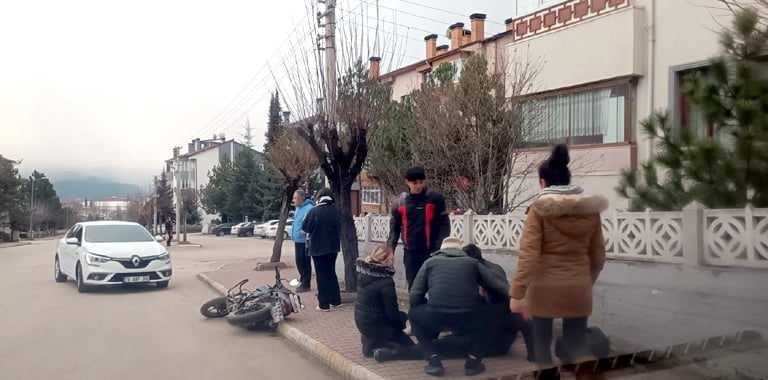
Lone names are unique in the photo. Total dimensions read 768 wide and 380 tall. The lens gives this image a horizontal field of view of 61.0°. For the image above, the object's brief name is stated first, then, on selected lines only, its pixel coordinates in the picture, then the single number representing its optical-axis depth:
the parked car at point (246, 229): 54.92
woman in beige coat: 4.50
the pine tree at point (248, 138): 91.74
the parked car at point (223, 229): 62.68
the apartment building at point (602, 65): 11.31
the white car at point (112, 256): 13.30
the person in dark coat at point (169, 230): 36.19
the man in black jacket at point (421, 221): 7.75
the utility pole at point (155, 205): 55.03
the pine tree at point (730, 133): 5.42
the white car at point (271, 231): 45.73
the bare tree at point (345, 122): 10.88
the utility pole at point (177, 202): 39.03
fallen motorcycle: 9.13
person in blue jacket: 12.22
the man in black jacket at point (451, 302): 6.01
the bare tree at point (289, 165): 17.77
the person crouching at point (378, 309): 6.82
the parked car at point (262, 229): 48.00
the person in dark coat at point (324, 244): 9.95
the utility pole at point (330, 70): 10.95
